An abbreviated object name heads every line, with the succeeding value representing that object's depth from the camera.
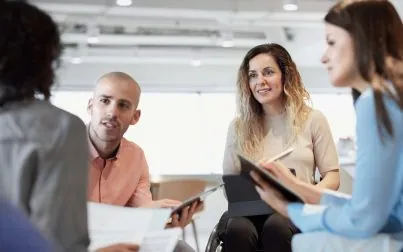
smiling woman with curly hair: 2.93
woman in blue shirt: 2.00
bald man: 2.67
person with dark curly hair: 1.69
